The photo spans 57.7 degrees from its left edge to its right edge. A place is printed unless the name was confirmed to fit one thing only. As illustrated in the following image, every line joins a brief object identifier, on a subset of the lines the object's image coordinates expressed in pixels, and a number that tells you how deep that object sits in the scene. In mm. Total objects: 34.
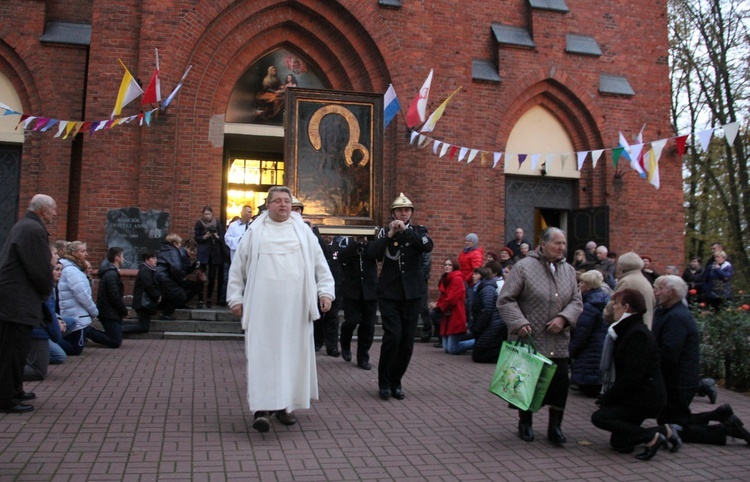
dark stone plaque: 12883
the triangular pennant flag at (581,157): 13930
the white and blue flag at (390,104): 12555
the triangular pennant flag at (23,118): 13022
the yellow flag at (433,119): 13156
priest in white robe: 5578
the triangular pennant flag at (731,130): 10266
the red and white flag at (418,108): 13039
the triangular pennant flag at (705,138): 10688
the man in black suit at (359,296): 8867
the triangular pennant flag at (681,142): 12492
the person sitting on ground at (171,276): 11062
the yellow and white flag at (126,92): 12234
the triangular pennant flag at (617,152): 12820
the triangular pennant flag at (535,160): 13705
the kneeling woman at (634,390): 5238
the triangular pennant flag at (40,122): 13109
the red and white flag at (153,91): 12531
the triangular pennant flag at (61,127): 12985
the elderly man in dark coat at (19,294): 5891
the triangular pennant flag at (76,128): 12692
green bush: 8336
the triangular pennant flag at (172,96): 13047
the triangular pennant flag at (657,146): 11836
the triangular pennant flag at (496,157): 14086
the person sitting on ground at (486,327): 9664
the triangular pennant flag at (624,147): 12547
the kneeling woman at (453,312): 10523
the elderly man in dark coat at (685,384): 5754
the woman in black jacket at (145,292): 10797
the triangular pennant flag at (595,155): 13648
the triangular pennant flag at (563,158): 16041
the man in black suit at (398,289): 6922
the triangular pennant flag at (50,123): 13047
